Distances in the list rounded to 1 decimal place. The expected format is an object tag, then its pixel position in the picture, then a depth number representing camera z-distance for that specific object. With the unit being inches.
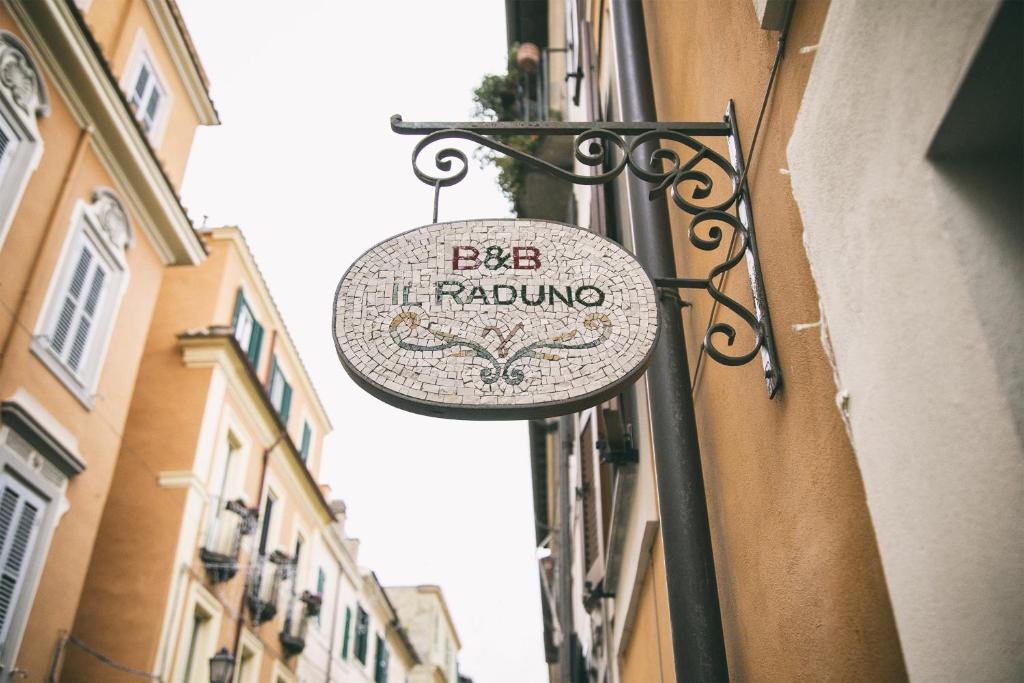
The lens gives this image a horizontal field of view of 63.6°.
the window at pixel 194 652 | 505.9
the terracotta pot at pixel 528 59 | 523.9
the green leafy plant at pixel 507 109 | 434.0
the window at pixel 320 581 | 778.8
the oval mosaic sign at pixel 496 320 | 91.6
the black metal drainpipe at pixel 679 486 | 103.9
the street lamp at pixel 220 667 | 448.0
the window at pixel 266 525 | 632.4
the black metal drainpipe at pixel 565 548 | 483.8
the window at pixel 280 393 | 703.1
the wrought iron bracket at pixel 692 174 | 96.1
